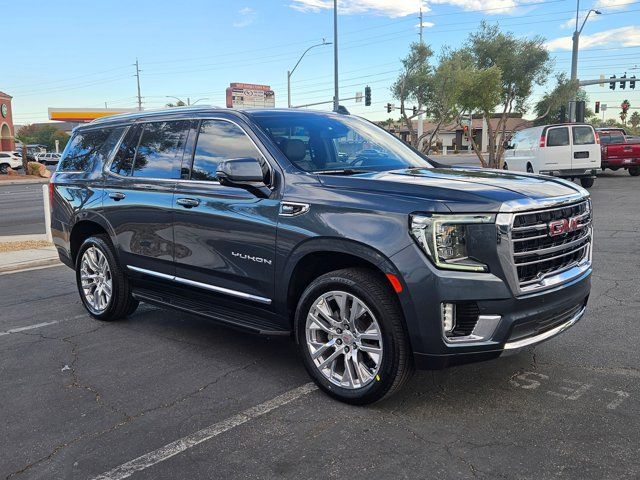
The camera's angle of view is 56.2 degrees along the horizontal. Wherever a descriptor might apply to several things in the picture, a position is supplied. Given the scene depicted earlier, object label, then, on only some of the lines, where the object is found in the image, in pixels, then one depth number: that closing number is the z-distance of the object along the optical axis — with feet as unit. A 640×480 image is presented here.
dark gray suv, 11.07
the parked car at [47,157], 209.19
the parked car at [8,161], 152.97
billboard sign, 244.63
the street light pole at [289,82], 144.42
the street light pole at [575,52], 110.21
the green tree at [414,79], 154.30
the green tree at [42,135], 361.30
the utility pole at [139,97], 285.84
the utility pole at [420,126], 221.25
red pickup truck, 80.12
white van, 61.41
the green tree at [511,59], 115.75
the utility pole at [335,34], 114.83
